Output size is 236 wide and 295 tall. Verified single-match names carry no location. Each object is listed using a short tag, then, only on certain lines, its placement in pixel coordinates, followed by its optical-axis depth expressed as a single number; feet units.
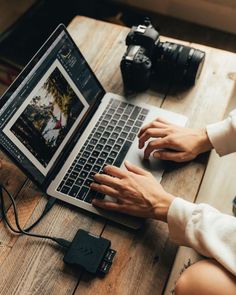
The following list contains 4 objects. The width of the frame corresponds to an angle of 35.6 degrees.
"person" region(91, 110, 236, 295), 2.24
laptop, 2.71
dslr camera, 3.29
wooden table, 2.50
